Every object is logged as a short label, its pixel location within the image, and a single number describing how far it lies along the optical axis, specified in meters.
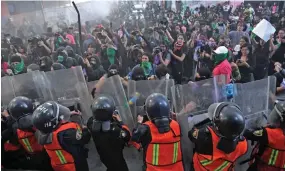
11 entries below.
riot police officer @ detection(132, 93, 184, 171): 2.25
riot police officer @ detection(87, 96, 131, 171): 2.42
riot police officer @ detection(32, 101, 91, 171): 2.32
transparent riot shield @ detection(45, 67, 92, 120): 3.04
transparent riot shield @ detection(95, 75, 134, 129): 2.95
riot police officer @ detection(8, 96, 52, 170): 2.68
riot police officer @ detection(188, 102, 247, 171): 1.97
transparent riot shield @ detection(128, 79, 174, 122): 2.89
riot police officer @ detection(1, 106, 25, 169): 2.78
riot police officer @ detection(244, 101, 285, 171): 2.16
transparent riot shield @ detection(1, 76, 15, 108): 3.20
